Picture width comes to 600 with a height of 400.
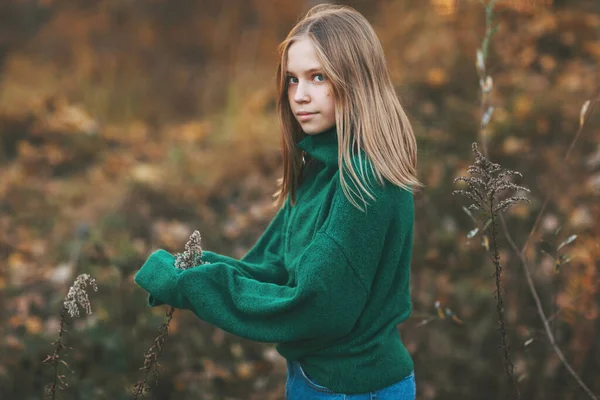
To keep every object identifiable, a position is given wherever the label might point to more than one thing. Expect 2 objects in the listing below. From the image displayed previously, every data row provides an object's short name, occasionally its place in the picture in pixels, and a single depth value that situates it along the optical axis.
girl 1.72
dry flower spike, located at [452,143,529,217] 1.78
